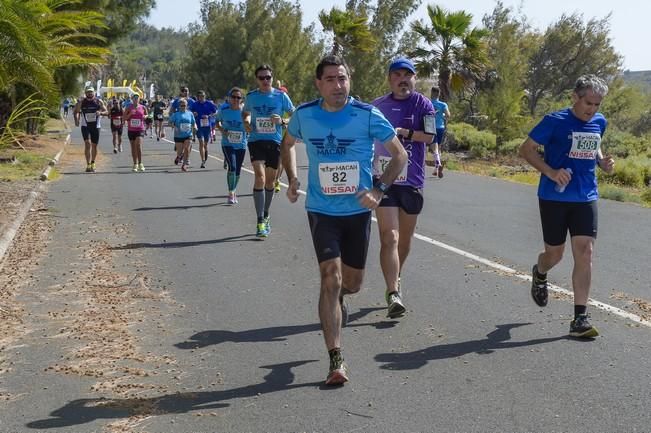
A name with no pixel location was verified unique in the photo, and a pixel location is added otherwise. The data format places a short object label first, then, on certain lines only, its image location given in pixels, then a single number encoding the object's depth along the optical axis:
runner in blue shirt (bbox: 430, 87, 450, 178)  17.02
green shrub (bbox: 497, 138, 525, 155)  33.22
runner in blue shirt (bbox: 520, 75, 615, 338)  6.41
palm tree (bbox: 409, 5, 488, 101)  32.91
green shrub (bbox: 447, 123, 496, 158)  33.75
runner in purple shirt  6.84
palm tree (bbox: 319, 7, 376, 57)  41.84
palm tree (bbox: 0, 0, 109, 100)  12.88
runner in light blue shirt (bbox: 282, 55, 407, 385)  5.46
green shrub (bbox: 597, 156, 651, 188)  22.39
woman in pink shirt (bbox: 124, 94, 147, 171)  21.91
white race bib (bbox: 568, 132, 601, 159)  6.48
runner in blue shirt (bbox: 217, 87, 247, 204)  13.49
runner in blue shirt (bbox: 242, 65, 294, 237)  11.23
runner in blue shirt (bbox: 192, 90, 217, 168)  22.67
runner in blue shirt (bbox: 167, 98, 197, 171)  21.69
